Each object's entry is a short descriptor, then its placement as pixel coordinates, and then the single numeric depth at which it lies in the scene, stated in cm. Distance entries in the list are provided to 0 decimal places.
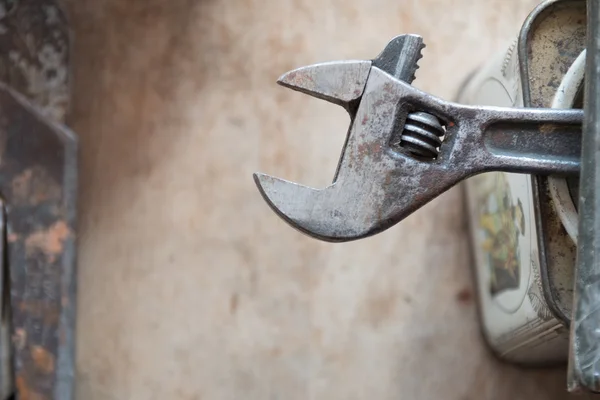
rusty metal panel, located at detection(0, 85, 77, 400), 44
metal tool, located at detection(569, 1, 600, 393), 33
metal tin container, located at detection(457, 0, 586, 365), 37
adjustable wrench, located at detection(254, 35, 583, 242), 36
